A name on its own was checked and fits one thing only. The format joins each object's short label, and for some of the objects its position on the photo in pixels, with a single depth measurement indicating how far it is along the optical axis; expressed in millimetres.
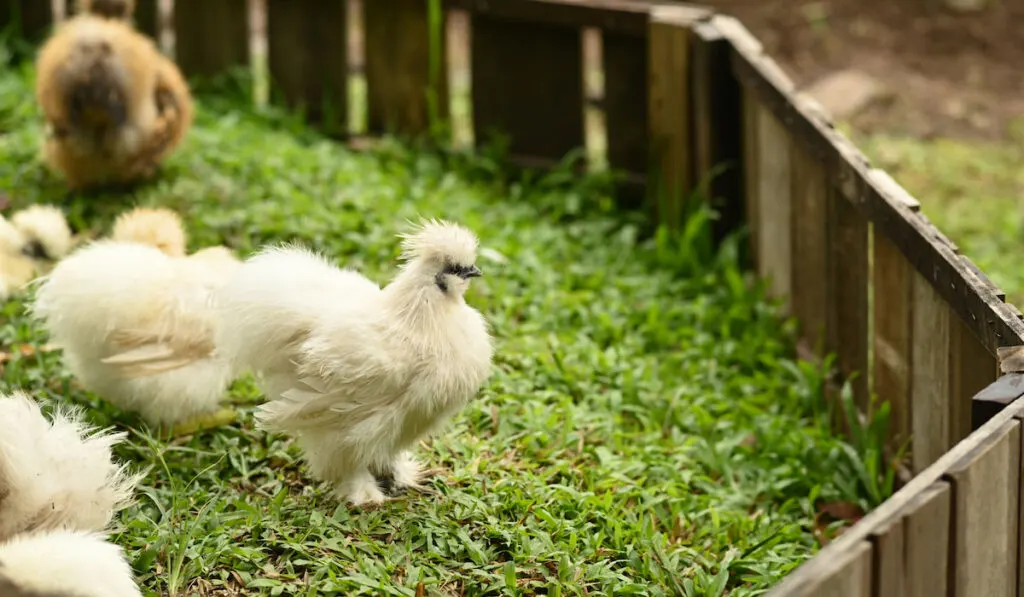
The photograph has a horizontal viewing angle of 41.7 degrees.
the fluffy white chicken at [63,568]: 2936
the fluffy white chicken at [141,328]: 4277
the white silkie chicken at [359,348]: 3818
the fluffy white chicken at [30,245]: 5273
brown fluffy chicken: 6105
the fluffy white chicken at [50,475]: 3404
